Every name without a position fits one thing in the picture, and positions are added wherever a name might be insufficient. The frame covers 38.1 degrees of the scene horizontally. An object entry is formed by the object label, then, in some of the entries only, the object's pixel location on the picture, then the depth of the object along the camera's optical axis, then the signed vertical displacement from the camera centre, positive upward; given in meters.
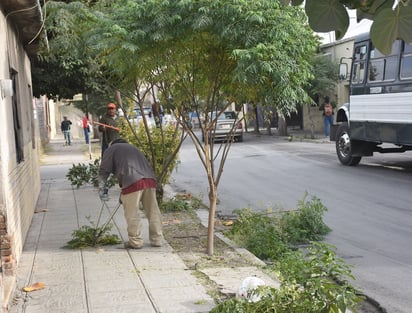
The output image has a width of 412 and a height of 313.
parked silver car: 29.86 -2.26
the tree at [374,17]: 1.93 +0.23
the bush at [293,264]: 4.39 -1.80
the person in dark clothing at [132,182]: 7.56 -1.24
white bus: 13.87 -0.57
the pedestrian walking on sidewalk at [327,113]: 26.97 -1.31
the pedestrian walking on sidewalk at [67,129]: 33.97 -2.55
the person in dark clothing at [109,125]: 12.49 -0.87
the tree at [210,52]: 6.67 +0.39
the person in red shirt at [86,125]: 26.39 -1.88
